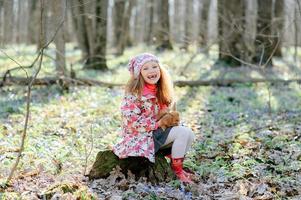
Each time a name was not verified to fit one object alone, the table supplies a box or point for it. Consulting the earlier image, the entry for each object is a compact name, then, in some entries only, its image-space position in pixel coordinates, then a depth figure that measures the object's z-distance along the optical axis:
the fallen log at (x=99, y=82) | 11.41
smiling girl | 5.38
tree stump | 5.42
